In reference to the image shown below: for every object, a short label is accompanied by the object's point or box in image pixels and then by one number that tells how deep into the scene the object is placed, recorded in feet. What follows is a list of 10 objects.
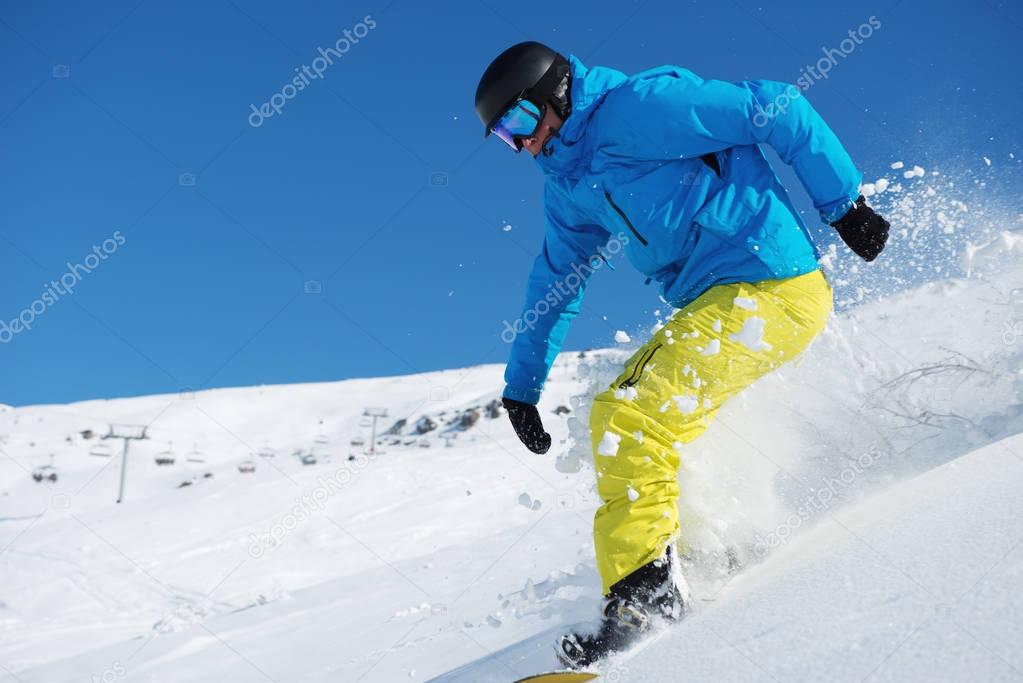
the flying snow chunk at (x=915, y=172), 12.12
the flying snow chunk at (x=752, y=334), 7.97
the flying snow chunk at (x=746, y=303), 8.08
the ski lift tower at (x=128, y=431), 128.61
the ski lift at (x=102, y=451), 134.92
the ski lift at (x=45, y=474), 117.19
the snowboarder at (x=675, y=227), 7.33
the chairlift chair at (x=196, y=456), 131.75
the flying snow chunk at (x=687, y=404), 7.72
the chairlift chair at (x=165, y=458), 128.57
